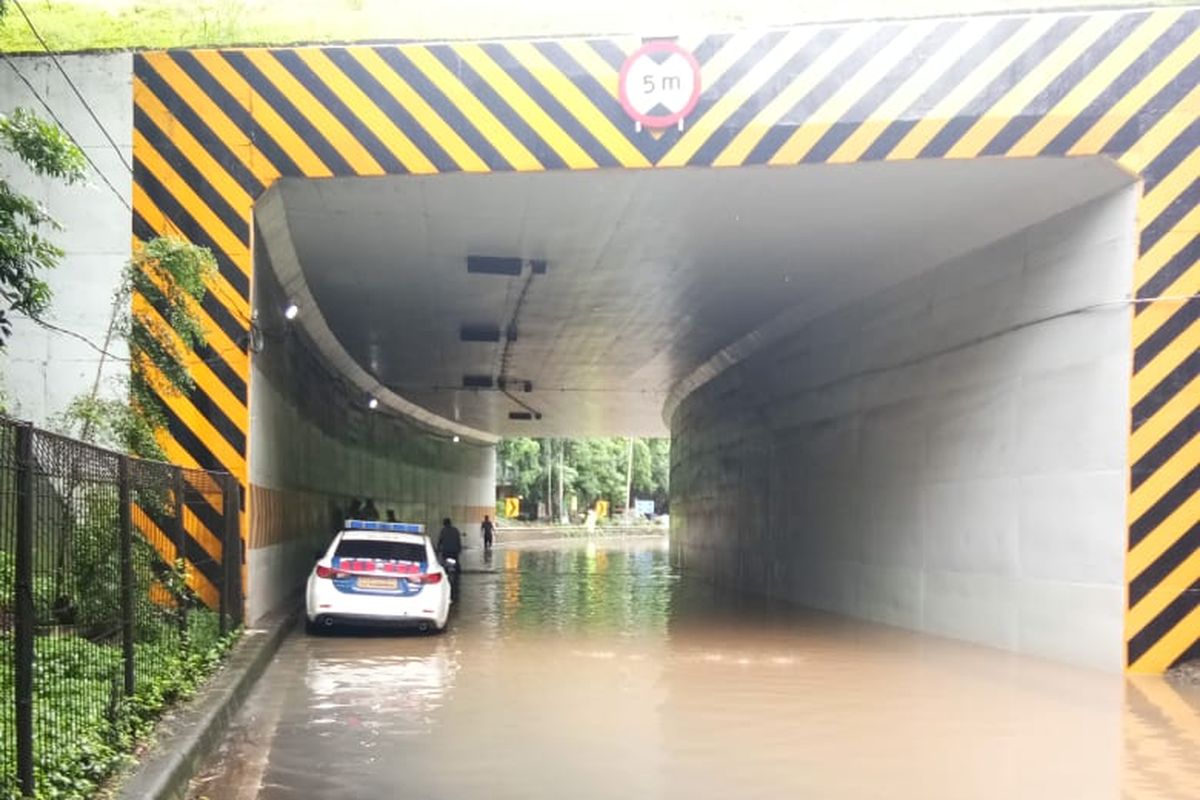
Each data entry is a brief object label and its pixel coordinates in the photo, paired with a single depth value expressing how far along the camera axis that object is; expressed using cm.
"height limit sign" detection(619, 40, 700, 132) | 1039
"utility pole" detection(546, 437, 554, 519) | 6981
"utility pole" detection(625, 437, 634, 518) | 7831
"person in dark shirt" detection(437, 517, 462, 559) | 2059
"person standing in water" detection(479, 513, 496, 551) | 3512
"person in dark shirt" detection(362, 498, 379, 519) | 2402
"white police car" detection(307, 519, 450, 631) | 1261
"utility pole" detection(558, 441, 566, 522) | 6919
